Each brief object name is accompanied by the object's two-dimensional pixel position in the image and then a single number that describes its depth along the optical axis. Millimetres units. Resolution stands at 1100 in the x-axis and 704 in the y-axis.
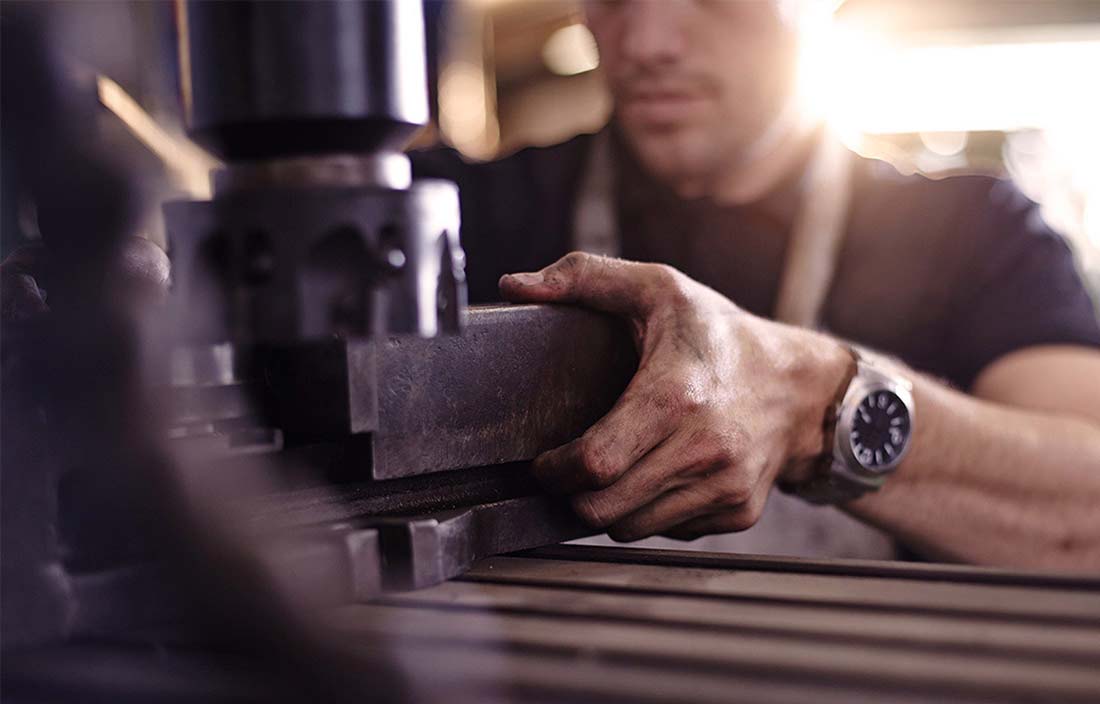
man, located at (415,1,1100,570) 827
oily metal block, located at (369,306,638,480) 718
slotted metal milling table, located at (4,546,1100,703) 450
